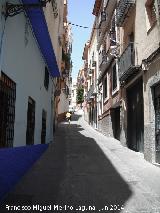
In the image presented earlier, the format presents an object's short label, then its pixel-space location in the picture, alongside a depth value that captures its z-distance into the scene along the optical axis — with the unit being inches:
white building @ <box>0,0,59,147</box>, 173.8
